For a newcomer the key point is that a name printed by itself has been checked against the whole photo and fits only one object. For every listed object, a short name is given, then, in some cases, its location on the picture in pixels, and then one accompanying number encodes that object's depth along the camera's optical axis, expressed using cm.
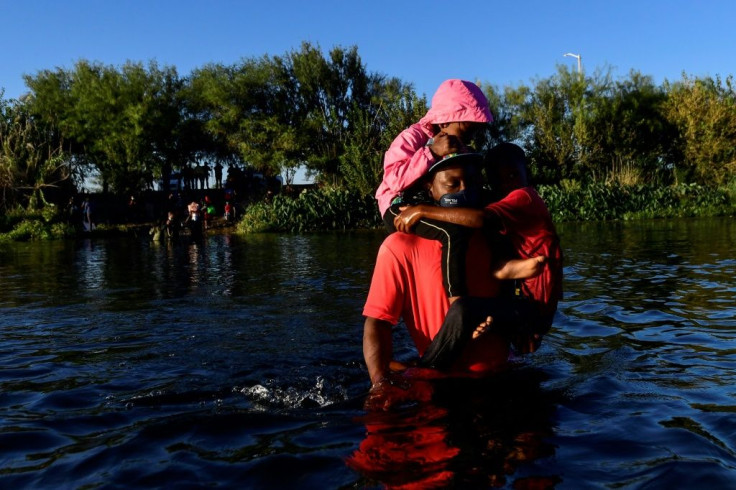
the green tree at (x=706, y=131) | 4031
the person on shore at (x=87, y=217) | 3203
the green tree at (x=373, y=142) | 3359
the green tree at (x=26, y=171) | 3175
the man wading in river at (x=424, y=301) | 403
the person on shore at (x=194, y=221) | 2762
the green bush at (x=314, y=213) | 3203
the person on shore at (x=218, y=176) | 5081
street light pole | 4419
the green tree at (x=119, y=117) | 4541
